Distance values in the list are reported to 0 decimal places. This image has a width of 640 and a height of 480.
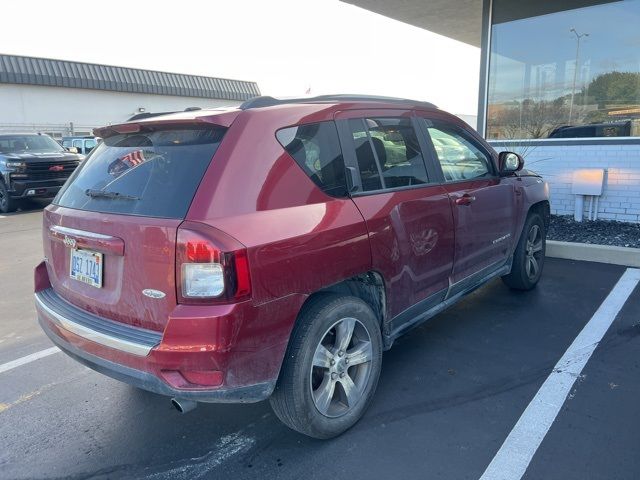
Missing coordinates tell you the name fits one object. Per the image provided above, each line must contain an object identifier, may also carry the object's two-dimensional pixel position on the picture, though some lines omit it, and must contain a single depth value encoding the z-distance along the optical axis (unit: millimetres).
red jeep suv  2293
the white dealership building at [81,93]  28656
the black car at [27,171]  11758
